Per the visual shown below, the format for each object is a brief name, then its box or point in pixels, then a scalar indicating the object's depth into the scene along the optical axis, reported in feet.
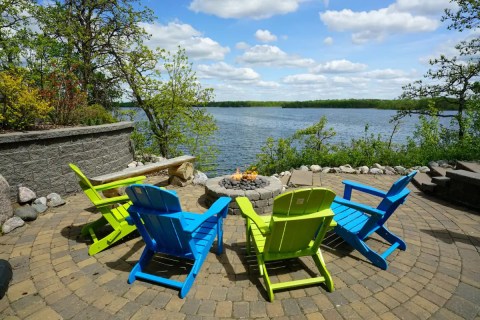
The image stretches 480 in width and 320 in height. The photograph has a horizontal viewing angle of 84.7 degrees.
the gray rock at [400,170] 23.75
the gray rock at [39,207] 14.67
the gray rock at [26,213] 13.48
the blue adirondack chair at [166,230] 8.00
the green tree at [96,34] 33.96
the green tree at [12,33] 22.76
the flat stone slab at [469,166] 19.10
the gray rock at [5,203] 12.69
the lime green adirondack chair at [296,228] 7.95
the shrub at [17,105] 15.65
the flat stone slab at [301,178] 20.28
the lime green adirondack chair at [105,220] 10.51
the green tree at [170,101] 33.27
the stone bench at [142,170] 14.21
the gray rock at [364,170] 23.86
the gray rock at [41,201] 15.34
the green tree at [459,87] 29.83
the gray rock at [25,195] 14.92
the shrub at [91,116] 21.42
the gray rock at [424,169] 23.41
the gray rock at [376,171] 23.73
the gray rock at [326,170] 24.38
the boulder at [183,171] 19.85
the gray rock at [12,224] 12.34
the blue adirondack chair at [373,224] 9.71
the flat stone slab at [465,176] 15.67
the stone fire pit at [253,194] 14.51
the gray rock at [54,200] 15.67
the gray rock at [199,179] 20.33
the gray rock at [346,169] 23.99
